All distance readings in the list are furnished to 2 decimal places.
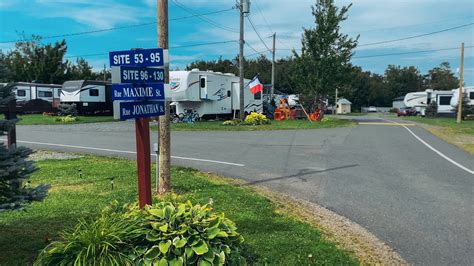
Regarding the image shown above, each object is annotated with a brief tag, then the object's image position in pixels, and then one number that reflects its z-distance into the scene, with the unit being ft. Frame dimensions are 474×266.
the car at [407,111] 183.95
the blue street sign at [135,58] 14.78
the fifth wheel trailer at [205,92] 86.89
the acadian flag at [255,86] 98.89
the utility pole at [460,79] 105.40
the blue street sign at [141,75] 14.14
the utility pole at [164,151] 22.57
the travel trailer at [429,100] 150.39
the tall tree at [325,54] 104.94
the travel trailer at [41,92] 118.32
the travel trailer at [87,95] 111.34
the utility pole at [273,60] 137.12
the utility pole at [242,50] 90.12
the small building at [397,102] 307.37
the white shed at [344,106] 278.85
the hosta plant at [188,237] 10.91
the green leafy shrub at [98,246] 10.61
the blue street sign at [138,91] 14.07
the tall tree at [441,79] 330.95
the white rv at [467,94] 137.08
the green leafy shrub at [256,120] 84.84
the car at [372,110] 292.32
